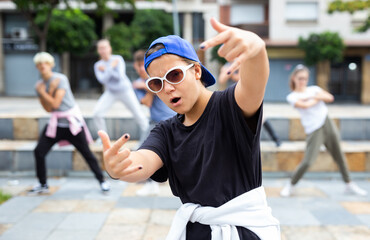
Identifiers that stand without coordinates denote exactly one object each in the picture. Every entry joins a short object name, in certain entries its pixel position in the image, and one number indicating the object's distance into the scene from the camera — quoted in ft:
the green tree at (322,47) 73.72
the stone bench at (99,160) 22.47
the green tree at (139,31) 74.81
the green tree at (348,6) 39.04
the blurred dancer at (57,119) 17.15
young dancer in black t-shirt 5.26
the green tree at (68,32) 73.97
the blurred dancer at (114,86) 21.81
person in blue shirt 17.08
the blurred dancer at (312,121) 17.33
